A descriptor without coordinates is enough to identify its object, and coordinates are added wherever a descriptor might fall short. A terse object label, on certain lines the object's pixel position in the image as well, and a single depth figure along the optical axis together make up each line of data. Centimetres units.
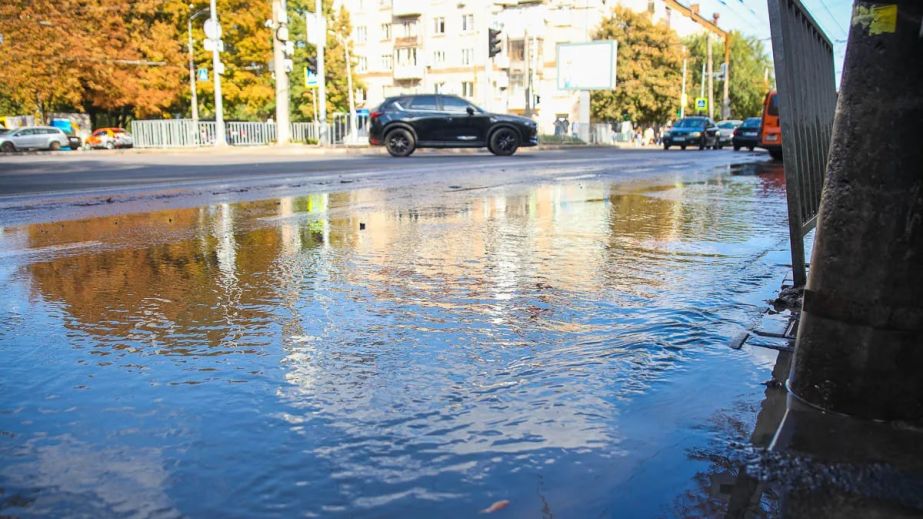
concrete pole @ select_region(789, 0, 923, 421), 247
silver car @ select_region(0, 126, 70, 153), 4269
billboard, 5759
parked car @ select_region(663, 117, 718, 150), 4159
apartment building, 6731
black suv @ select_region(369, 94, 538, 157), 2383
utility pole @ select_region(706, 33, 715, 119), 6698
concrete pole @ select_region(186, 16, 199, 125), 4425
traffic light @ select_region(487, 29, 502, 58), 3325
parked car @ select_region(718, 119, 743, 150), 4487
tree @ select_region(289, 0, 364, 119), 6188
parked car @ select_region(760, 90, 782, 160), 2201
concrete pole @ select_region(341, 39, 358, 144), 4094
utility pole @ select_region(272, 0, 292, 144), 3494
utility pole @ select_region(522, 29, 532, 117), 5159
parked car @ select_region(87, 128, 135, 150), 4662
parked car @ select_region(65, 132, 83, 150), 4589
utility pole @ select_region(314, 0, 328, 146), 3600
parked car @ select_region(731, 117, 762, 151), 3238
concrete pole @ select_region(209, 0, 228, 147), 3819
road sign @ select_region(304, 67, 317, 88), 3719
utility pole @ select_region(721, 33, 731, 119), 6189
